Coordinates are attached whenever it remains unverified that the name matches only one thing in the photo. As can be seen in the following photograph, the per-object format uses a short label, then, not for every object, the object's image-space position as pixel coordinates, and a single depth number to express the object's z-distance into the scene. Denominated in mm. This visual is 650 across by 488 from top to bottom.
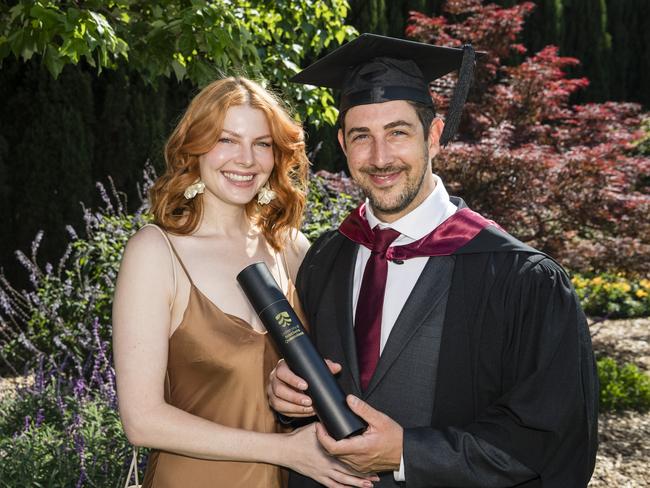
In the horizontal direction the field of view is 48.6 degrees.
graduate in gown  1852
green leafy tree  3697
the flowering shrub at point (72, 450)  3422
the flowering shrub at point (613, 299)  8487
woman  2051
